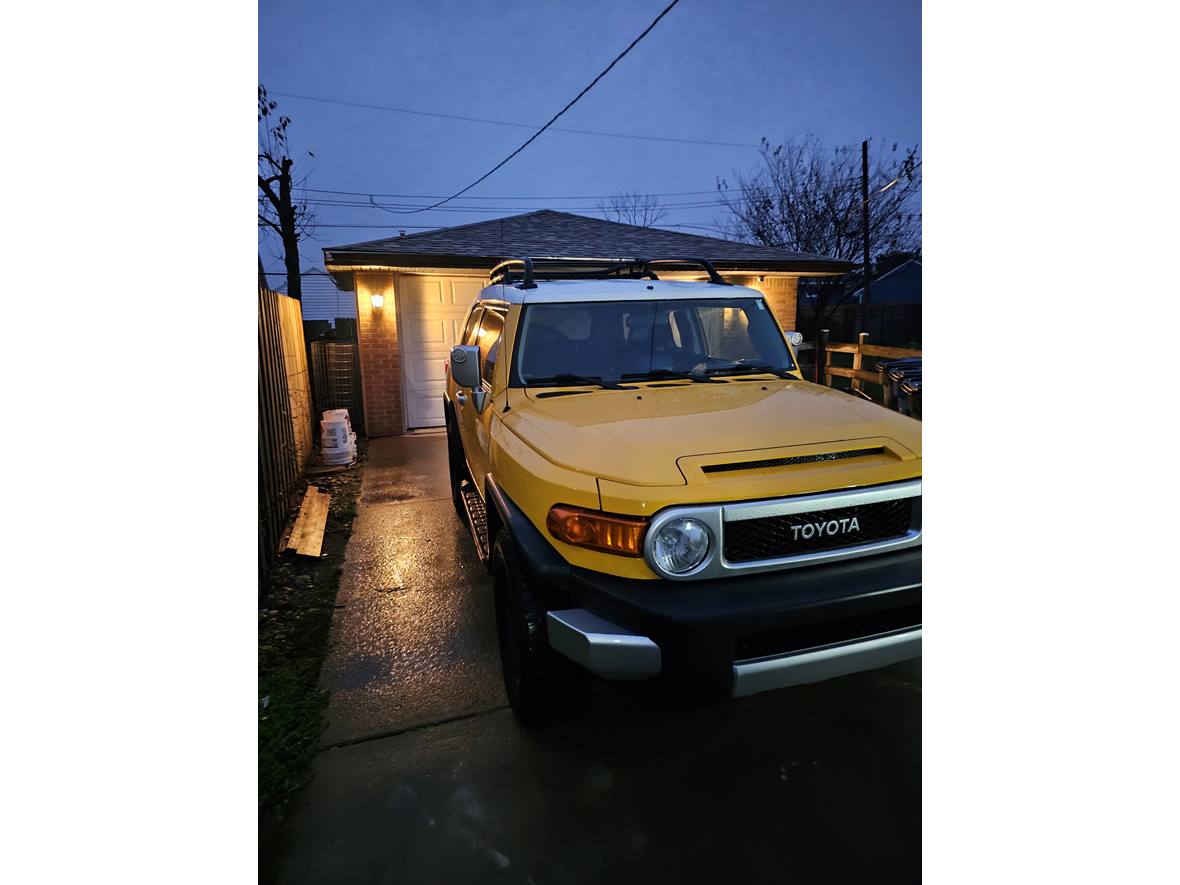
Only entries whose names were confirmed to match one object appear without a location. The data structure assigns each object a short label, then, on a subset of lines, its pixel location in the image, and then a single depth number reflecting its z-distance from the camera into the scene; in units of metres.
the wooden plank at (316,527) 4.69
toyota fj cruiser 1.89
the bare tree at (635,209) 29.20
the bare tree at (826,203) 16.19
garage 8.68
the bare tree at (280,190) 17.31
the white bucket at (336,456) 7.47
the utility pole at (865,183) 14.90
